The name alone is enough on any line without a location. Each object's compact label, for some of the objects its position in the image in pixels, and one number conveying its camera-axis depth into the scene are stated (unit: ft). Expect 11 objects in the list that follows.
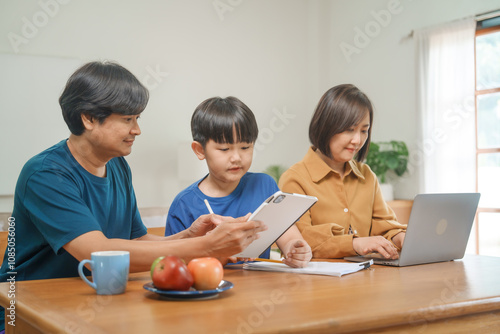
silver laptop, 5.28
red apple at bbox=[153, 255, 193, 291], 3.66
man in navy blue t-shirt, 4.35
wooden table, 3.09
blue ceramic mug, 3.85
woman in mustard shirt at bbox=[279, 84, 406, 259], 6.49
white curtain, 14.23
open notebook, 4.79
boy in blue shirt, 5.65
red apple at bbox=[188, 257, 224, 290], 3.75
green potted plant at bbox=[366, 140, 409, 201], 15.26
